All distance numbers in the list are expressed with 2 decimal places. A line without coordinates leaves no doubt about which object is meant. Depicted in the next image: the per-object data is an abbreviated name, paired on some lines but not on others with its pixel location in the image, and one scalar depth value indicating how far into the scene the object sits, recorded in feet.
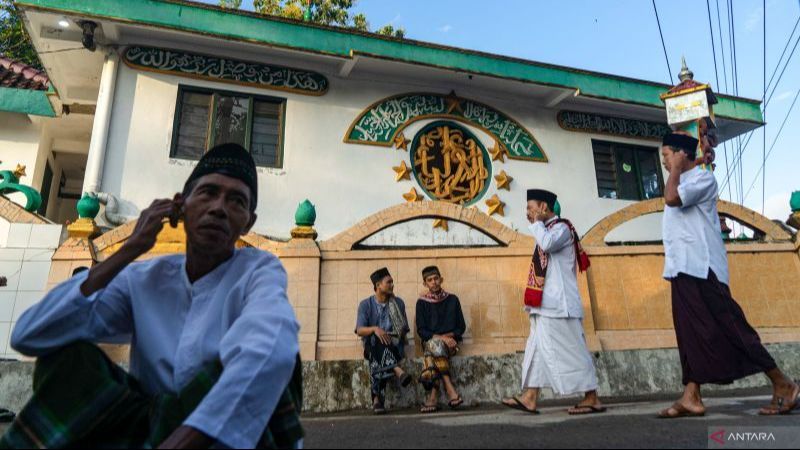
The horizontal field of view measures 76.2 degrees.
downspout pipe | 22.65
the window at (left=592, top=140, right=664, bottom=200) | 30.66
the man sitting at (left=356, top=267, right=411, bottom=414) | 15.40
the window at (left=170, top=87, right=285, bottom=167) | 25.07
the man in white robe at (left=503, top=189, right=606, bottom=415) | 12.41
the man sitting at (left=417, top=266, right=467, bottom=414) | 15.55
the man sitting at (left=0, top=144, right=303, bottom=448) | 4.08
